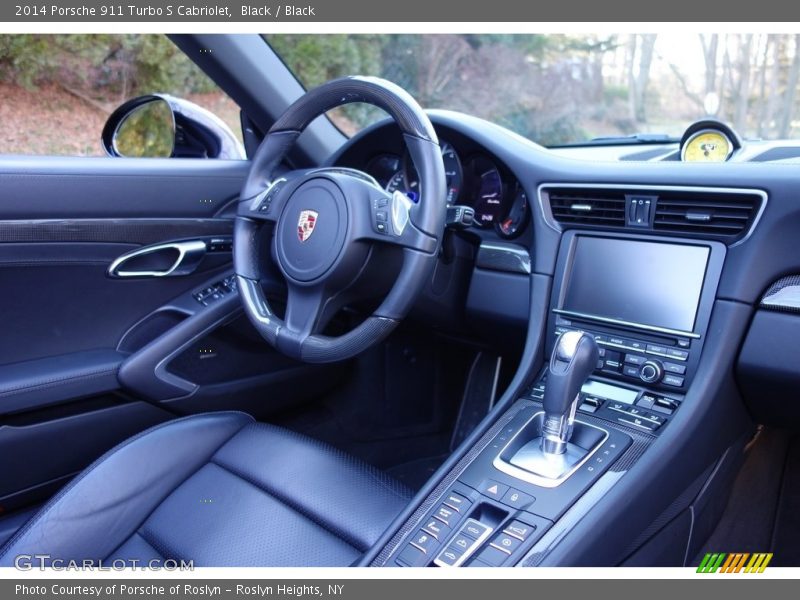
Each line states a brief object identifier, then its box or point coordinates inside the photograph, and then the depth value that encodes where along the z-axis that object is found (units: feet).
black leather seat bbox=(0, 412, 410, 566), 4.20
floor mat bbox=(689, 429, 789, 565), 5.80
